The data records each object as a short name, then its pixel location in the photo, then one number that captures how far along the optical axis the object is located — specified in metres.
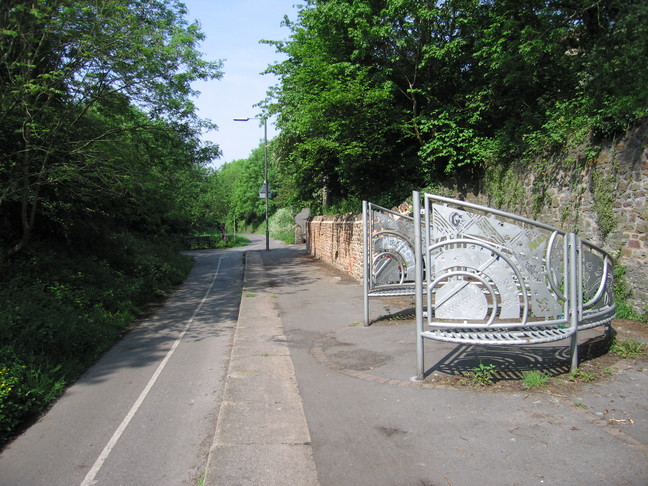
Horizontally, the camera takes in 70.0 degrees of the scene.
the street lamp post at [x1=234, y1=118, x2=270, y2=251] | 35.03
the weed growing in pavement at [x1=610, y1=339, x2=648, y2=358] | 5.90
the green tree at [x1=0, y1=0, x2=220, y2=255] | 9.34
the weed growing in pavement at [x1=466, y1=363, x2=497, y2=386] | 5.11
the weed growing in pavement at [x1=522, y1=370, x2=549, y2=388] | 4.96
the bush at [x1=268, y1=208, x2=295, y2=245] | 46.97
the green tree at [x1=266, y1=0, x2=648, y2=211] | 10.38
